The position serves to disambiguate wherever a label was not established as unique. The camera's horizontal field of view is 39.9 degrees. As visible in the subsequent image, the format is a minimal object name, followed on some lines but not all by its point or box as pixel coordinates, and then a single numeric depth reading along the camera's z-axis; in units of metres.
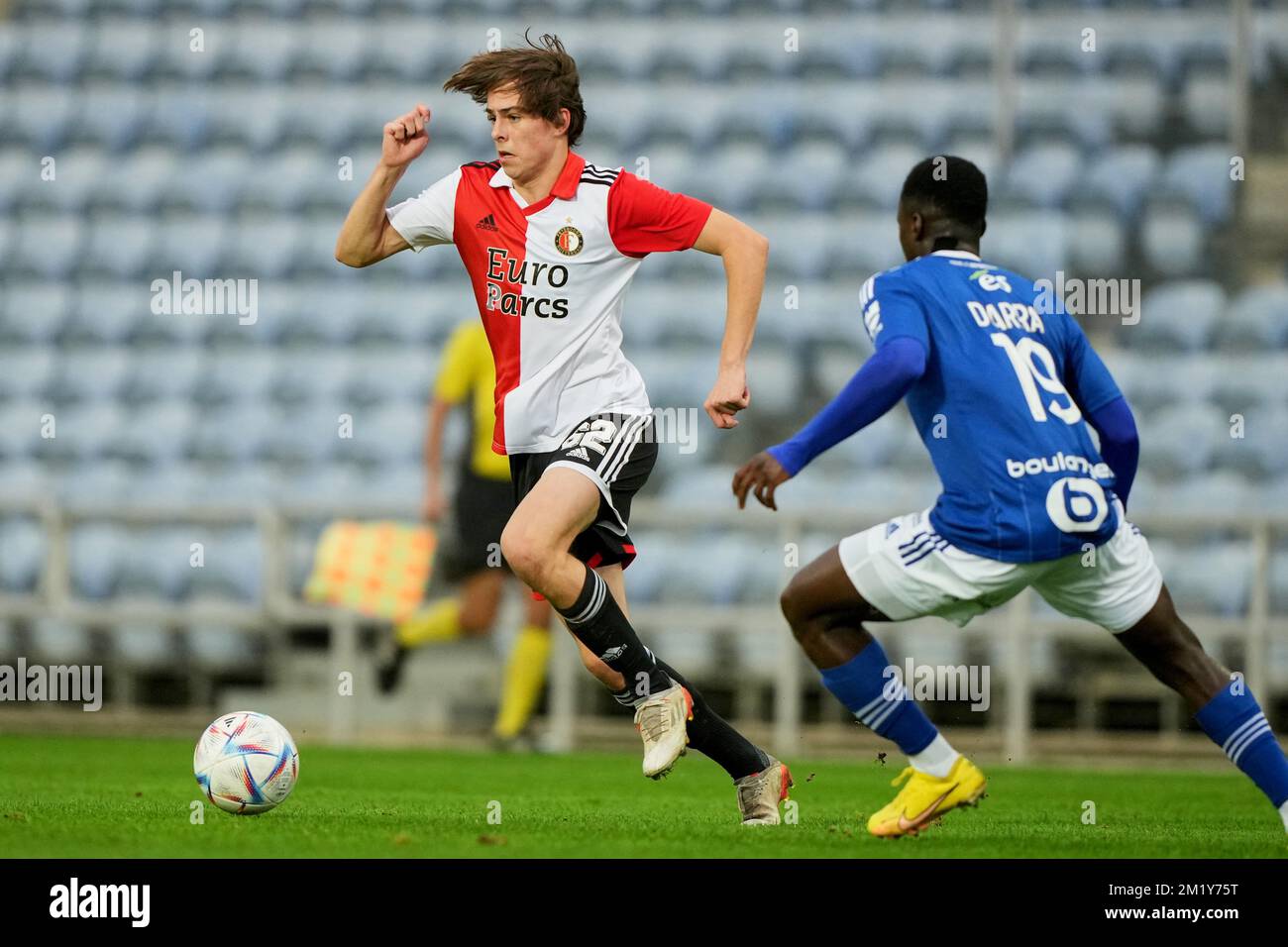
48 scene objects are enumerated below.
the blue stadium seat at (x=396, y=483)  10.07
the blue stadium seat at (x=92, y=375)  10.98
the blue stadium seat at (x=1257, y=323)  9.96
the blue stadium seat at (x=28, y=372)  11.05
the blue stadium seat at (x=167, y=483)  10.35
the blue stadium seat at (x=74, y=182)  11.97
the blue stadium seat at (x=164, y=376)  10.91
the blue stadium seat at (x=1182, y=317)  10.09
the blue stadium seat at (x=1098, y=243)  10.57
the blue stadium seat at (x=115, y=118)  12.39
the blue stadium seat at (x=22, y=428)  10.82
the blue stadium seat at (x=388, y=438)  10.36
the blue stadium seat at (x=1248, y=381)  9.66
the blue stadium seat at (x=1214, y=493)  9.35
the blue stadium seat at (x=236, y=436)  10.56
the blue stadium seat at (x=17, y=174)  12.13
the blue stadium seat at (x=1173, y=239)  10.62
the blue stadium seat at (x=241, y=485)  10.27
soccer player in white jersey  4.78
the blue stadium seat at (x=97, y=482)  10.45
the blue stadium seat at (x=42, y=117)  12.44
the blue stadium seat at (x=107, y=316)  11.29
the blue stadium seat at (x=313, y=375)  10.69
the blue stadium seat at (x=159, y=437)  10.59
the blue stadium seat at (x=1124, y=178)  10.80
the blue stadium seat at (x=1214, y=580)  8.85
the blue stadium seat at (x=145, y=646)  9.58
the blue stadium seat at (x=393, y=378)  10.59
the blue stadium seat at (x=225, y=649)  9.54
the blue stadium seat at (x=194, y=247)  11.51
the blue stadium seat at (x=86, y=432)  10.72
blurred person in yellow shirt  8.33
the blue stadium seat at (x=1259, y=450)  9.51
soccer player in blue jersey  4.37
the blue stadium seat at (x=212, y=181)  11.88
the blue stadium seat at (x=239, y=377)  10.79
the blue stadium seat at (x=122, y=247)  11.59
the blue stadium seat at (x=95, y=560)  9.91
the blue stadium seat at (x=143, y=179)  11.90
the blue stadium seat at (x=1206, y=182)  10.73
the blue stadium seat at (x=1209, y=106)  11.16
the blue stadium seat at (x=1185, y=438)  9.52
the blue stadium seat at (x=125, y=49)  12.71
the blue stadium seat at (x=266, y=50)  12.51
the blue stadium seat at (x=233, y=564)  9.76
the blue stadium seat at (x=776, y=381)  10.28
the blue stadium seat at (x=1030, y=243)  10.38
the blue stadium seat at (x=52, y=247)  11.66
